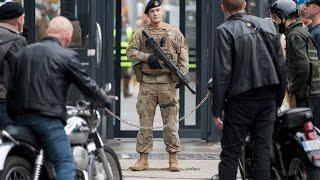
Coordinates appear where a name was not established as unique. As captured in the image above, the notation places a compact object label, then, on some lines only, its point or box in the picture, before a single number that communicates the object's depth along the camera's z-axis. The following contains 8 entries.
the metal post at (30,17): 24.95
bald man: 15.30
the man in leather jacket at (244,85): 16.41
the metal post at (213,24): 26.00
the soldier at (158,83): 21.52
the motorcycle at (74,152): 15.08
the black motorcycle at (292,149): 17.20
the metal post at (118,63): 26.34
